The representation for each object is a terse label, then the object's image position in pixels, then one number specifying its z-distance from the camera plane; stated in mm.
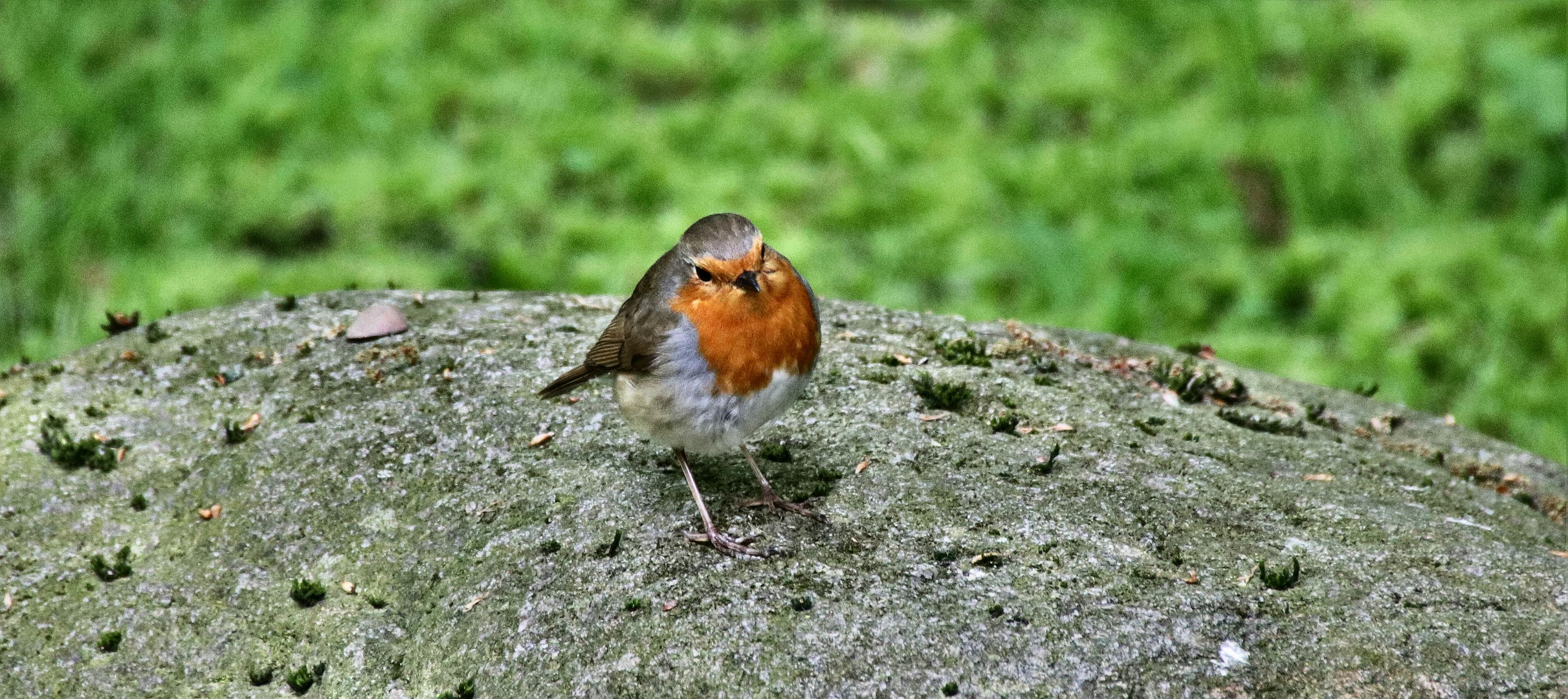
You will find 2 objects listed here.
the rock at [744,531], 5035
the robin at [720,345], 5617
